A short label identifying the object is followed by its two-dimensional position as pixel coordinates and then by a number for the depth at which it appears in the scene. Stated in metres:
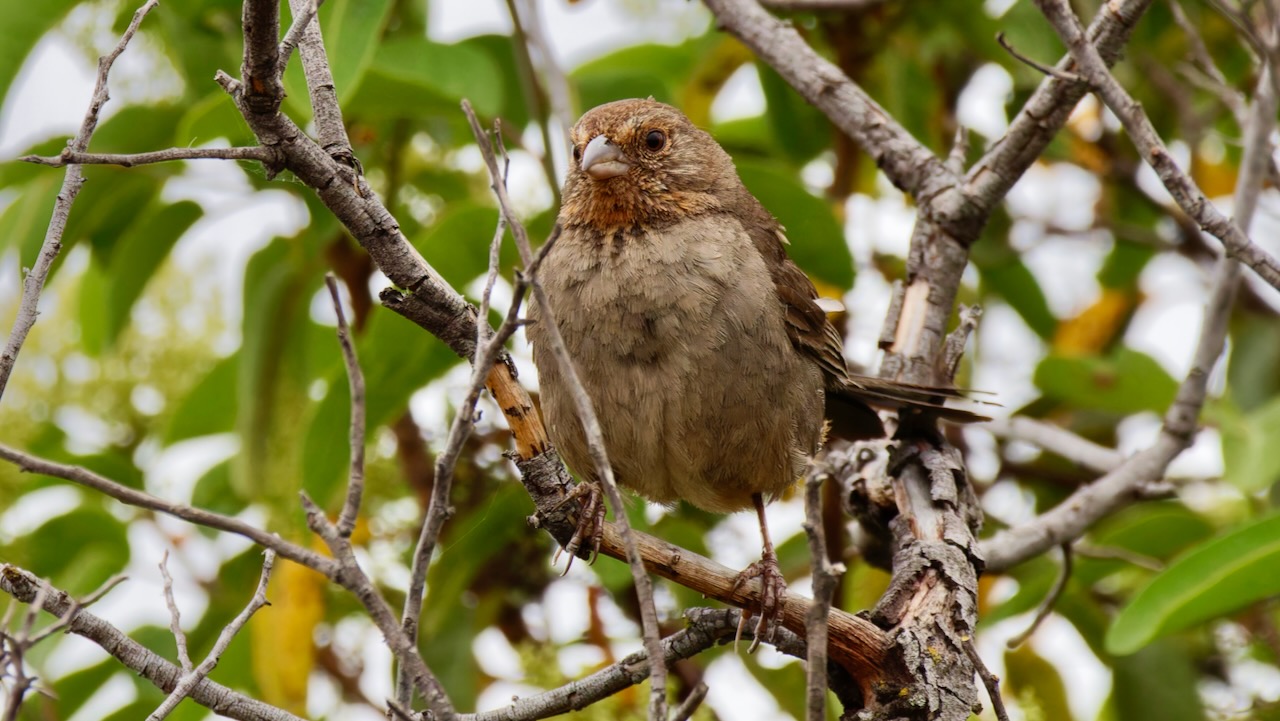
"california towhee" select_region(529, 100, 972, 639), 7.21
